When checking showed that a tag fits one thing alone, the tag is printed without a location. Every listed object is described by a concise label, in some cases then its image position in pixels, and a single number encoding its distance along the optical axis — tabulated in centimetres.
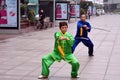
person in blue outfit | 799
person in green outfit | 561
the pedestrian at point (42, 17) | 1746
